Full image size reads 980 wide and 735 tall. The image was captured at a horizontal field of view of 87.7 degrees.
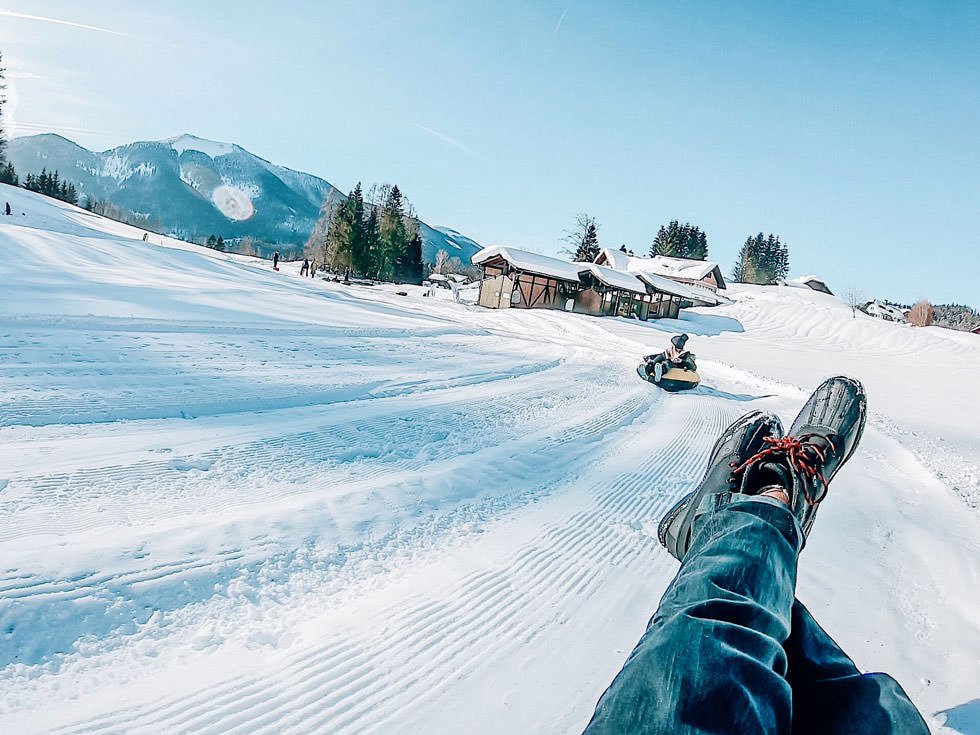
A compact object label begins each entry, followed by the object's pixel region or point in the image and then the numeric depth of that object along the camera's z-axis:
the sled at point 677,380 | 8.45
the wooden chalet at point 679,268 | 49.25
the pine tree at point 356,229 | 44.53
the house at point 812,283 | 74.56
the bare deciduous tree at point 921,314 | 38.38
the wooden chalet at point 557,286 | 31.96
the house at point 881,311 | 68.00
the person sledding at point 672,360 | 8.59
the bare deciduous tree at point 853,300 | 68.06
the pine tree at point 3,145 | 40.10
